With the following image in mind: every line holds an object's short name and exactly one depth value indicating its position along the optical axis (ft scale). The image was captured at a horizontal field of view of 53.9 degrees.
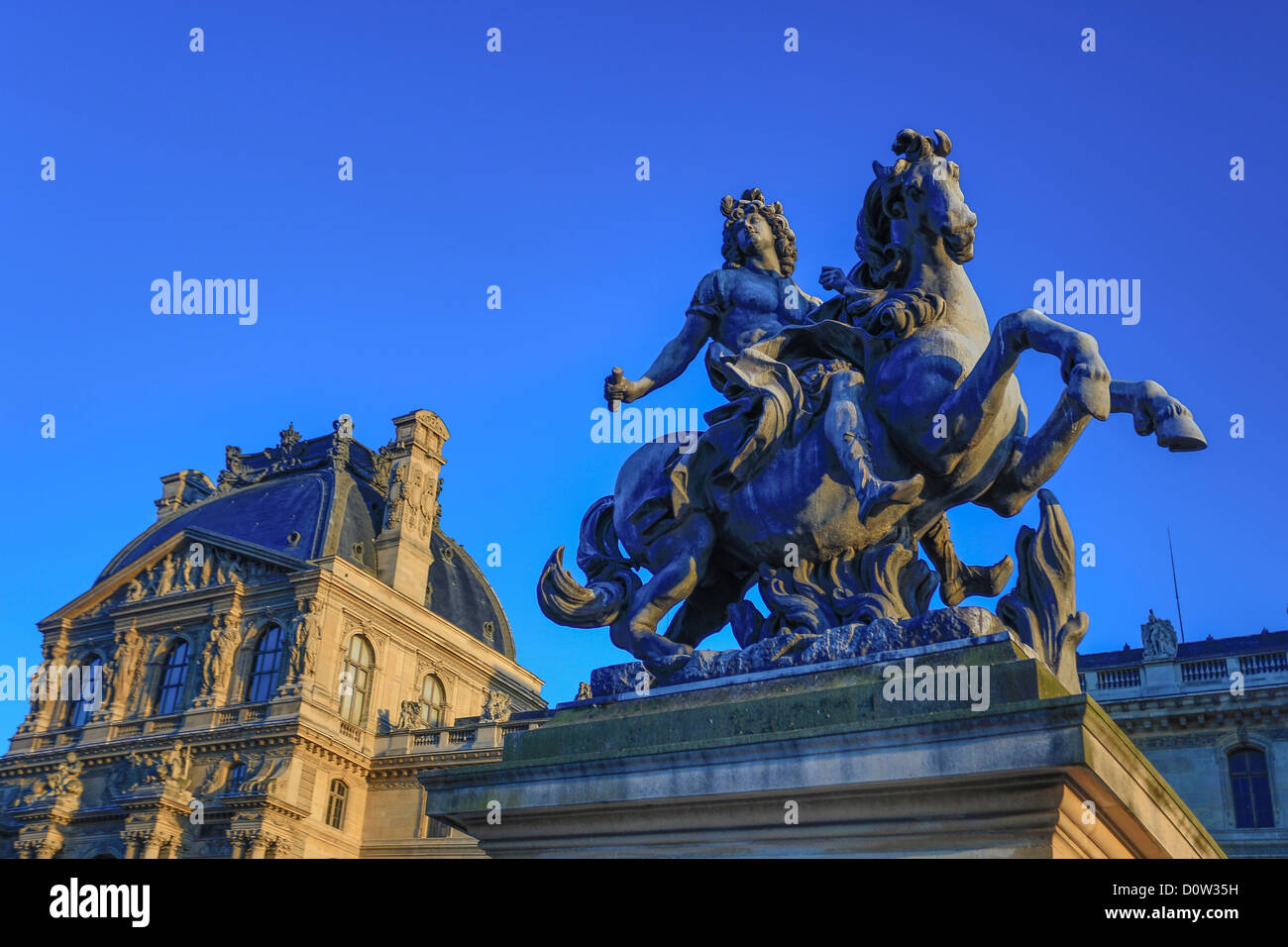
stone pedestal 13.51
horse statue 17.21
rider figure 18.01
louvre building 136.87
